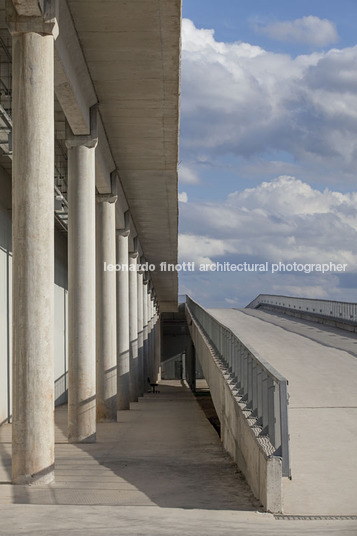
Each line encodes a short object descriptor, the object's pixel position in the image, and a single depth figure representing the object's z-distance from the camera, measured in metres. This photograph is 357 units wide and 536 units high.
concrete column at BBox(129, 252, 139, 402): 34.34
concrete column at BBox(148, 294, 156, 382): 53.57
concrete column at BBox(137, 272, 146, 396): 41.06
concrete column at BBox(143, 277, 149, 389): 46.82
